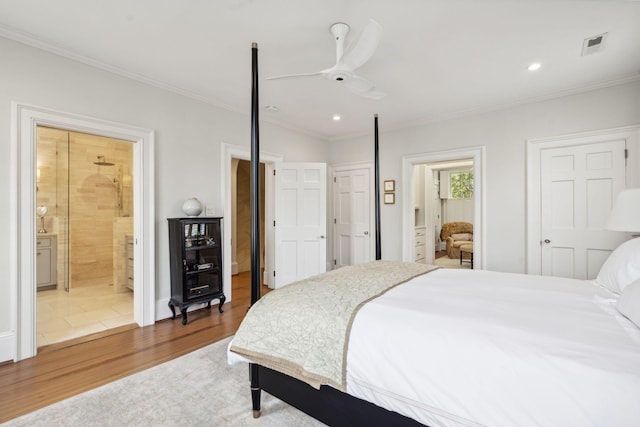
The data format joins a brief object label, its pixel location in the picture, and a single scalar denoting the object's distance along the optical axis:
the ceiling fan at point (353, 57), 1.88
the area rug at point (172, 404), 1.73
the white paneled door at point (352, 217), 5.28
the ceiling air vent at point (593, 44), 2.46
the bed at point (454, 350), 0.97
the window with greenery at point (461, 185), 8.70
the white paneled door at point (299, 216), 4.61
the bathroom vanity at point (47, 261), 4.60
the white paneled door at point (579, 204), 3.33
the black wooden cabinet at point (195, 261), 3.26
